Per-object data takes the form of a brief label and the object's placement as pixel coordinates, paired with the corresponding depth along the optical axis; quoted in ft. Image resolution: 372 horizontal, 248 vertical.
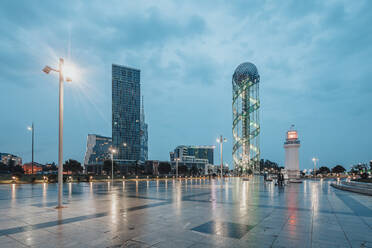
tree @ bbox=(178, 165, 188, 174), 426.51
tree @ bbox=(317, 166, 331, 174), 415.85
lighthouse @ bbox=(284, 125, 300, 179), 140.87
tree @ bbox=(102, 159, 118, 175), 344.57
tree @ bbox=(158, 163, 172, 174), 403.75
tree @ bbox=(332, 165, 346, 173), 350.72
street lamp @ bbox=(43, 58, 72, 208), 42.27
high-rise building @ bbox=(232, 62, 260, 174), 332.80
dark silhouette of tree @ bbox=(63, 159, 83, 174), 319.51
